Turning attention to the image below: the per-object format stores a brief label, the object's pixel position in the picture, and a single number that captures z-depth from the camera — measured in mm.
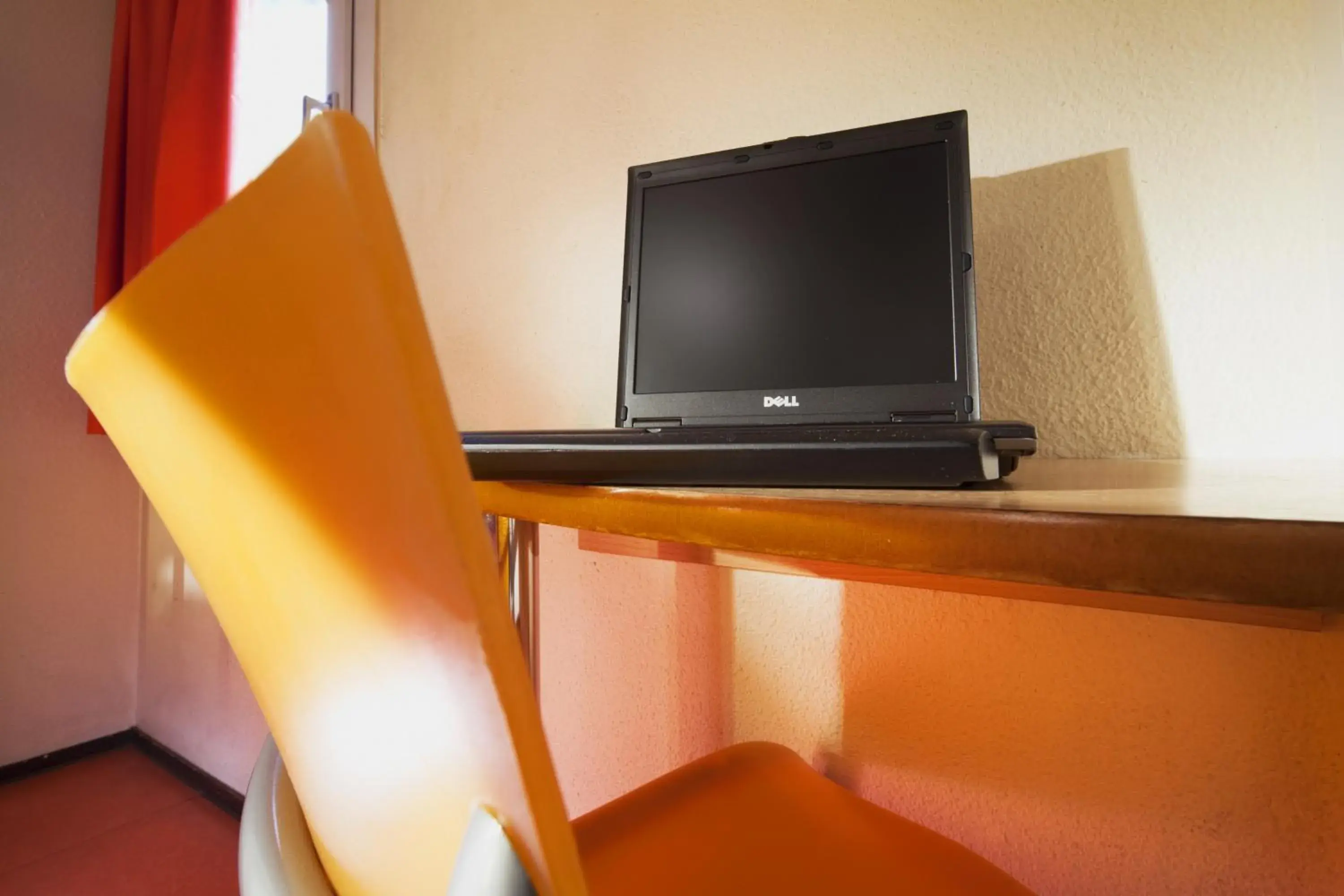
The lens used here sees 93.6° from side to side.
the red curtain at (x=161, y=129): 1515
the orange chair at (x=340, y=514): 150
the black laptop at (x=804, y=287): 587
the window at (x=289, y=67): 1416
